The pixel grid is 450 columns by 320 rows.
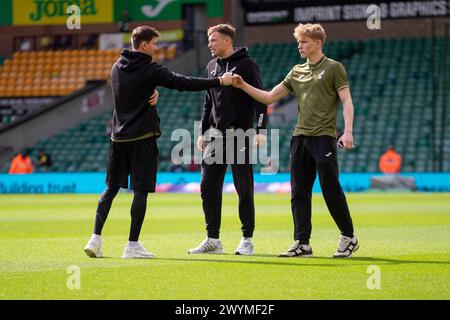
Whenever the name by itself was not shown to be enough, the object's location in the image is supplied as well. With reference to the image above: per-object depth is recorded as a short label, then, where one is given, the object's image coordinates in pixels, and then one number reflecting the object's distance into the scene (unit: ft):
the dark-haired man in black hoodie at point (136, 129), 32.99
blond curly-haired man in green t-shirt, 33.22
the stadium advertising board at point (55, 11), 145.69
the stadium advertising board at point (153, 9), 142.51
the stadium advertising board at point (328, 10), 122.21
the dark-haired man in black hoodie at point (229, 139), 34.94
